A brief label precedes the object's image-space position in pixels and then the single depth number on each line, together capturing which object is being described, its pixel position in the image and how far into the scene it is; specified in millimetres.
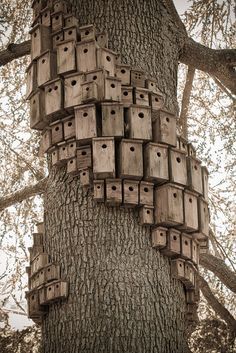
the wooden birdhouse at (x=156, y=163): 7773
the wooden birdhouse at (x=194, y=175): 8164
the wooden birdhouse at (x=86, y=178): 7777
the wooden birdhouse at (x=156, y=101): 8299
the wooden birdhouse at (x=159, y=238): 7676
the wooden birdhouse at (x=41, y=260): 7848
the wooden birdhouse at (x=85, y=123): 7849
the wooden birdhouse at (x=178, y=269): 7801
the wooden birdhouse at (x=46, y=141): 8344
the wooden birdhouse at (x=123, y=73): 8320
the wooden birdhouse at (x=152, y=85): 8416
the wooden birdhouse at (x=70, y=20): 8648
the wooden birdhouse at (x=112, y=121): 7848
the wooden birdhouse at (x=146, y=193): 7742
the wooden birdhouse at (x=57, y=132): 8180
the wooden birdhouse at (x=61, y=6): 8862
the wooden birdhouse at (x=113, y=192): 7645
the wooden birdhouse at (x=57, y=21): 8766
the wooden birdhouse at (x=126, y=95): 8195
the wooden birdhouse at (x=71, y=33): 8523
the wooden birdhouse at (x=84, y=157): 7812
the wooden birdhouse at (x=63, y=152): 8055
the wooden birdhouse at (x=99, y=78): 8016
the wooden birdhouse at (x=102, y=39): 8508
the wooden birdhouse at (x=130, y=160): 7699
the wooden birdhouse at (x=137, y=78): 8352
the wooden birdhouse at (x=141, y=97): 8203
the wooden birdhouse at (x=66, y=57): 8297
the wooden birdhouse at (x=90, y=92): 7988
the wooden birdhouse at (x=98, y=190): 7672
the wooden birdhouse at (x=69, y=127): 8070
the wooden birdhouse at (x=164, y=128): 8055
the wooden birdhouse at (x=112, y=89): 8023
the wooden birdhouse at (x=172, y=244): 7758
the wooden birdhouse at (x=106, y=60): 8242
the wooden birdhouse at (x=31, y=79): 8694
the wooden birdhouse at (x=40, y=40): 8766
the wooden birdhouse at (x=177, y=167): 7949
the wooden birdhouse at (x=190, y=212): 7926
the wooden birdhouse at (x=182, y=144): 8305
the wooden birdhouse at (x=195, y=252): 8186
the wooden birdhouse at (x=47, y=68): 8484
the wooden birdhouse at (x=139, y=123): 7911
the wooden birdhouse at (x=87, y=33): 8414
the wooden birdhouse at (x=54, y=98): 8195
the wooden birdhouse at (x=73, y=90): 8078
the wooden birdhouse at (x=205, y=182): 8406
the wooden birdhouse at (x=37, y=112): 8430
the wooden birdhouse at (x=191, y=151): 8500
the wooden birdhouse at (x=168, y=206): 7715
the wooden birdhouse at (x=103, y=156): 7687
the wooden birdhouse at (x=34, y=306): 7867
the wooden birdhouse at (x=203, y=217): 8172
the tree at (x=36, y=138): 13078
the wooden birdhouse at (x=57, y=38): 8664
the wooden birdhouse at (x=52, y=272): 7605
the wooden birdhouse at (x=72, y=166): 7892
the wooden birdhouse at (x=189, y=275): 7934
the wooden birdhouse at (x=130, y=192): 7703
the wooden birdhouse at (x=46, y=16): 8961
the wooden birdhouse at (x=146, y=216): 7676
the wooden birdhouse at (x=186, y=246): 7963
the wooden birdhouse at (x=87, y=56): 8258
